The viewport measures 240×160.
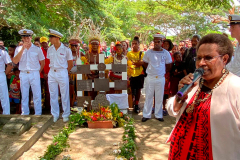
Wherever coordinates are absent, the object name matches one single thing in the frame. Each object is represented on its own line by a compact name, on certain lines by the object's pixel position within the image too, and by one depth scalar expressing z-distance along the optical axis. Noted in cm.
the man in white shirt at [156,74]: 543
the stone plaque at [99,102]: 526
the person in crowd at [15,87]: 610
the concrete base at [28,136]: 347
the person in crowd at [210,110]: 160
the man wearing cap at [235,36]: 317
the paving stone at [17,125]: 432
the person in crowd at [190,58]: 584
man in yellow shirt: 624
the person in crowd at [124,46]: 712
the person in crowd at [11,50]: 662
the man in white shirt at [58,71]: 543
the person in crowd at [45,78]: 643
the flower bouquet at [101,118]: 482
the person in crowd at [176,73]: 618
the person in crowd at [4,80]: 541
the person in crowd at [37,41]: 734
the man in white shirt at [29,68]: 539
